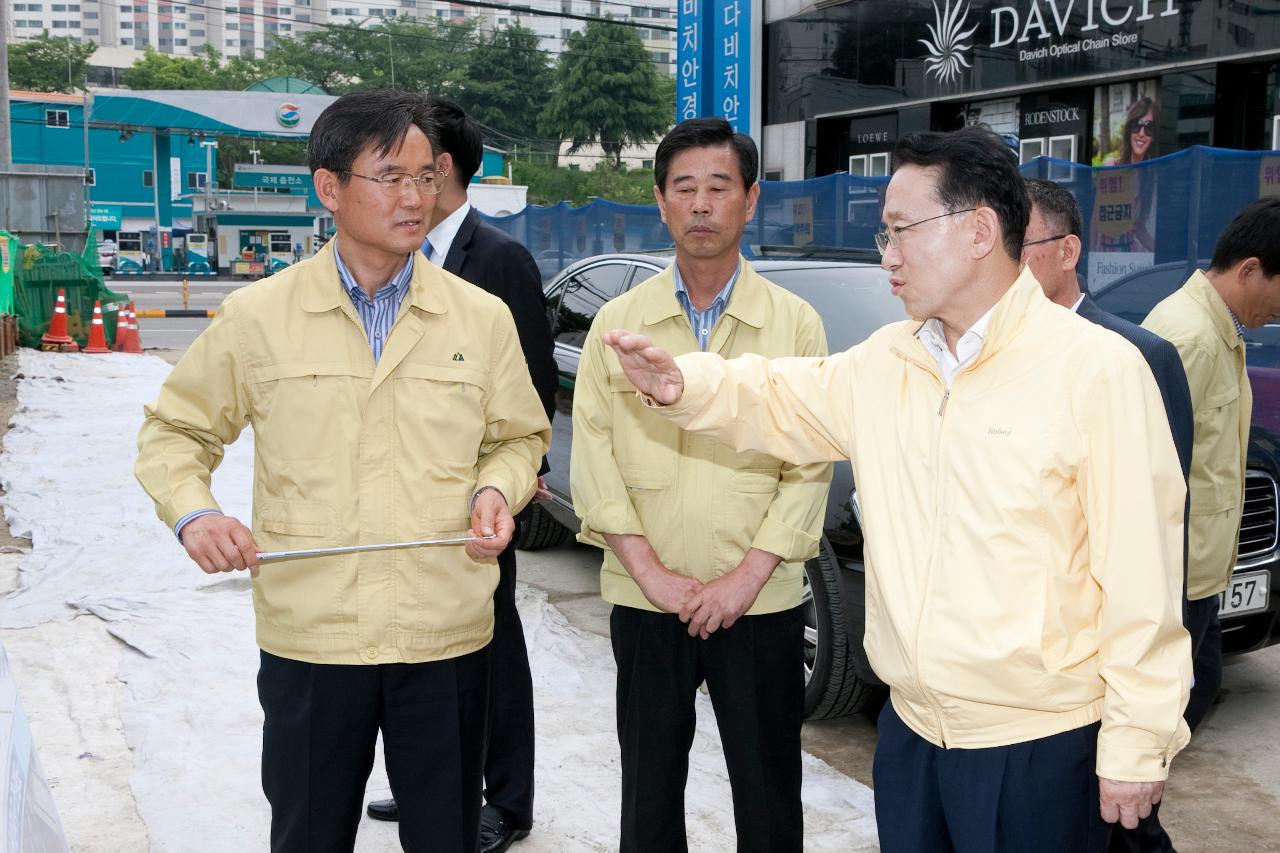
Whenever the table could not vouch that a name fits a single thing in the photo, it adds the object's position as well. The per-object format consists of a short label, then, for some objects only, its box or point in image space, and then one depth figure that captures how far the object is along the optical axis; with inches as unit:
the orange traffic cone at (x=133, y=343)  705.6
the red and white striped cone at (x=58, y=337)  667.4
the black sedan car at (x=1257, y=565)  178.4
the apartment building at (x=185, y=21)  5757.9
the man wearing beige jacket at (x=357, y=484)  103.0
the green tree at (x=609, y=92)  2743.6
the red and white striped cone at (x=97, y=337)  677.9
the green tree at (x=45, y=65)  3110.2
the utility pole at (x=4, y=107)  874.8
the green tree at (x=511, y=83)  3058.6
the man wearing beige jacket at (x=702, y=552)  120.5
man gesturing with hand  80.0
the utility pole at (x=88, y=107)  1828.7
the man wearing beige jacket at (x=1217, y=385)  141.7
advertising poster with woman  341.7
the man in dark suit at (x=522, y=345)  143.5
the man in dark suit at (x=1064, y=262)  127.4
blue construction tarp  319.9
